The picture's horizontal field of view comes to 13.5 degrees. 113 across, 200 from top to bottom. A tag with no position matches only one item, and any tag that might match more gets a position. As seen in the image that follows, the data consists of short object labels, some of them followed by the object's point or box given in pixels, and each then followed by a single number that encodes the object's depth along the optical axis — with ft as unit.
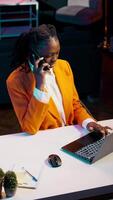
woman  7.50
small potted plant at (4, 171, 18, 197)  5.85
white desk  6.12
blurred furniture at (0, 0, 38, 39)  16.87
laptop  6.77
